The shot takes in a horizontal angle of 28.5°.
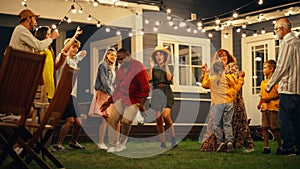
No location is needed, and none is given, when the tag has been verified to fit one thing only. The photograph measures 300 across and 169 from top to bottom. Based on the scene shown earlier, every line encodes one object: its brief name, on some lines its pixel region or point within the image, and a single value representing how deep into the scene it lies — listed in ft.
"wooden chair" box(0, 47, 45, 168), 13.38
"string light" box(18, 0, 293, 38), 37.17
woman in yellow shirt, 22.92
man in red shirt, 24.76
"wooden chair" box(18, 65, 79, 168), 14.87
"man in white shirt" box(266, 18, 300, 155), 22.53
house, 40.29
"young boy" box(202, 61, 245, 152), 25.27
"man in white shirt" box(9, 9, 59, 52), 20.34
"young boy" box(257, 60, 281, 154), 24.75
